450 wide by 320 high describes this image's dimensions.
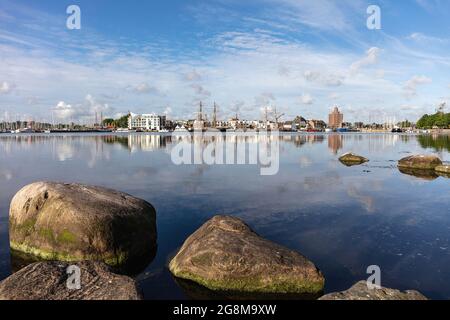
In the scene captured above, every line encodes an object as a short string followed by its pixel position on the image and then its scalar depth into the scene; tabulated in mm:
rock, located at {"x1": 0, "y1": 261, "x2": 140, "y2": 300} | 8148
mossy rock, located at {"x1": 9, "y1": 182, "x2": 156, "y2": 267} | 11898
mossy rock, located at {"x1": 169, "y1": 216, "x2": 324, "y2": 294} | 10156
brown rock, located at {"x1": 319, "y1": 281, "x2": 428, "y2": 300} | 8344
